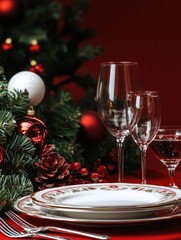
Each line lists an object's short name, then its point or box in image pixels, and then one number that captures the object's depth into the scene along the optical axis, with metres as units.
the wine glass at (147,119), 1.23
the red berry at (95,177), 1.34
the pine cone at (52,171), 1.26
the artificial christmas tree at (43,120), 1.24
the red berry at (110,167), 1.54
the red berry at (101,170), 1.39
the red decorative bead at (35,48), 2.16
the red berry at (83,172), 1.33
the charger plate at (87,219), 0.95
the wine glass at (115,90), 1.26
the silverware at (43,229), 0.92
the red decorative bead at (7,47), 1.91
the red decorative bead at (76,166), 1.32
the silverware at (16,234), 0.95
